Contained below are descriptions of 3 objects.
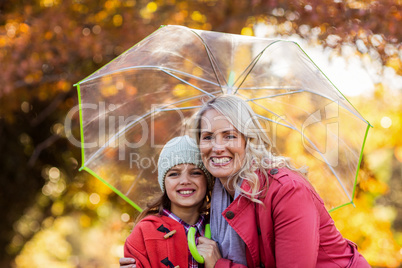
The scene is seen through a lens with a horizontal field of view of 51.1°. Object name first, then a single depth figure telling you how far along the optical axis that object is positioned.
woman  2.36
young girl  2.83
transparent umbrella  2.96
